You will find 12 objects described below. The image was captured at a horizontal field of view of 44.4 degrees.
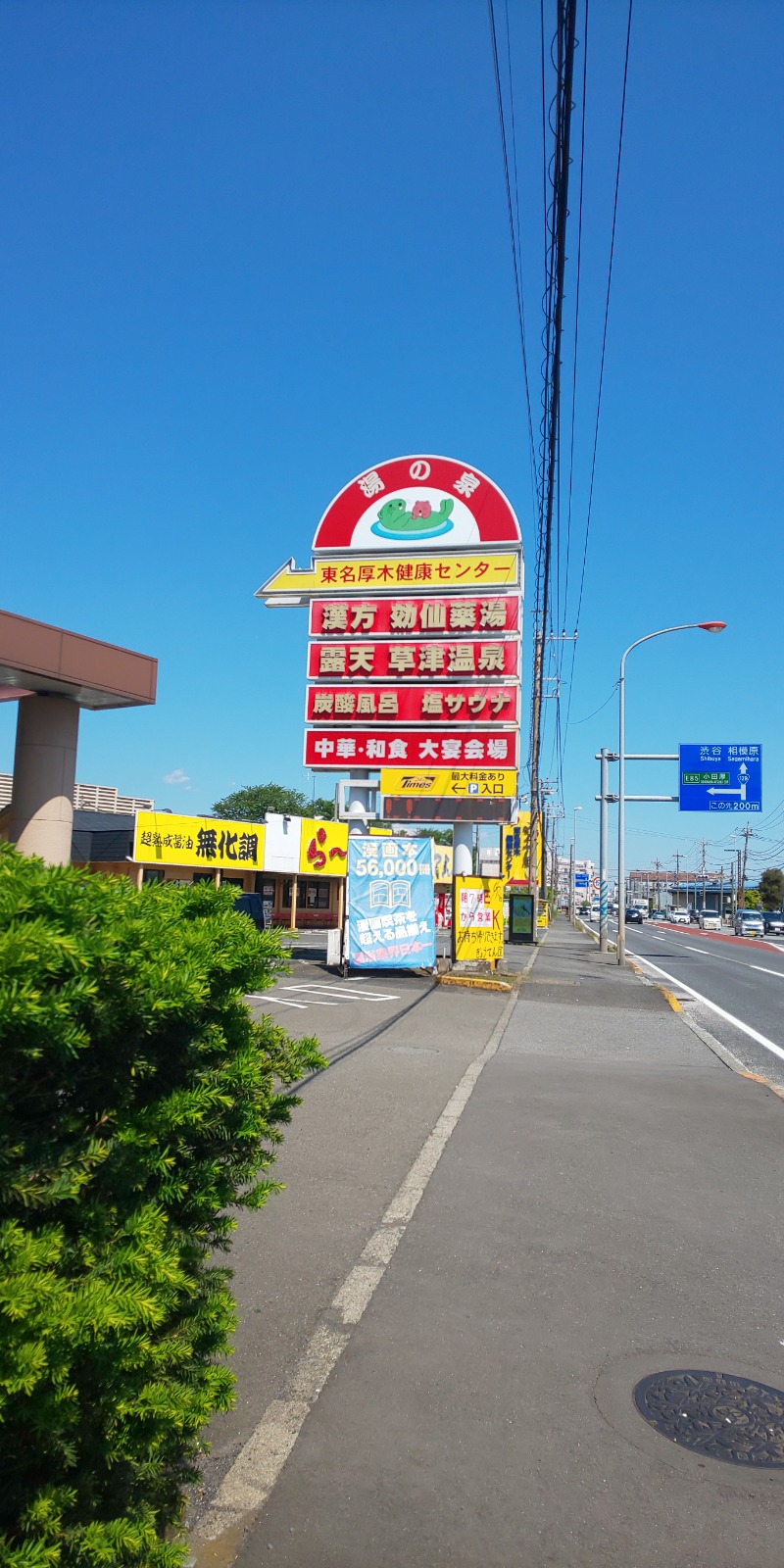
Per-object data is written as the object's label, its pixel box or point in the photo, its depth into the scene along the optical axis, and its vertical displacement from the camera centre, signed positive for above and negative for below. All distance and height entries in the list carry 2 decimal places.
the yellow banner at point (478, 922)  20.69 -0.85
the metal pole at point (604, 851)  31.91 +1.28
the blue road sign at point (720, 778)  29.83 +3.51
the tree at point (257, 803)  92.38 +6.99
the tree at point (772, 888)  108.50 +0.63
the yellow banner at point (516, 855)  48.31 +1.53
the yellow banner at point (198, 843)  30.31 +0.98
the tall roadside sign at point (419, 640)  21.73 +5.57
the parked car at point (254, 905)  19.99 -0.66
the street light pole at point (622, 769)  26.16 +3.43
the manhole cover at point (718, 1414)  3.39 -1.95
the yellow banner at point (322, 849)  37.78 +1.12
